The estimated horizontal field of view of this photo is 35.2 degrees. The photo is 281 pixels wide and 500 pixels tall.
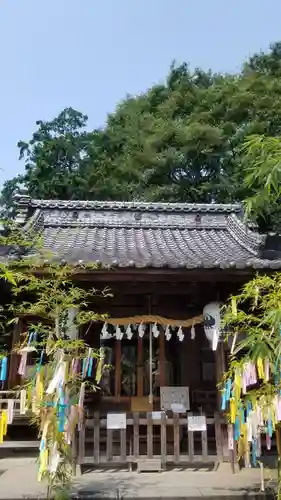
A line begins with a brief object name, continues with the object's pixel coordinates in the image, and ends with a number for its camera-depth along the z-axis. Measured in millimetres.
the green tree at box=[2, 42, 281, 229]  22406
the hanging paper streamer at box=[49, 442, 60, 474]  4551
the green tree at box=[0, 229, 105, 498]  4613
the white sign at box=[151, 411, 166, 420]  6734
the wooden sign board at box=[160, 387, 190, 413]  7609
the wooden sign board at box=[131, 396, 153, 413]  7807
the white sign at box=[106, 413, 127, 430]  6488
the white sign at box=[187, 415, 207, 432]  6484
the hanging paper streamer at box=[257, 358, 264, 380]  4087
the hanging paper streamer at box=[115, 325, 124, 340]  7441
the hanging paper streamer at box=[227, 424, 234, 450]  5606
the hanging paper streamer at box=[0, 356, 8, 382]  5434
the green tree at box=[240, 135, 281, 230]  4051
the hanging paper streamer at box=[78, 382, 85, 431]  5227
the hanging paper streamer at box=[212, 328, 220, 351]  6895
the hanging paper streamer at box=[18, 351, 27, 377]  6047
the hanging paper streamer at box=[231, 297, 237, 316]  4633
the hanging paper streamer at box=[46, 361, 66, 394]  4598
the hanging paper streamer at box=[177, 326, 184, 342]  7352
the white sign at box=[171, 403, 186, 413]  7339
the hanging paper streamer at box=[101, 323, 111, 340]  7277
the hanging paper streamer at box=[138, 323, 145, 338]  7480
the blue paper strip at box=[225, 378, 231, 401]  4496
